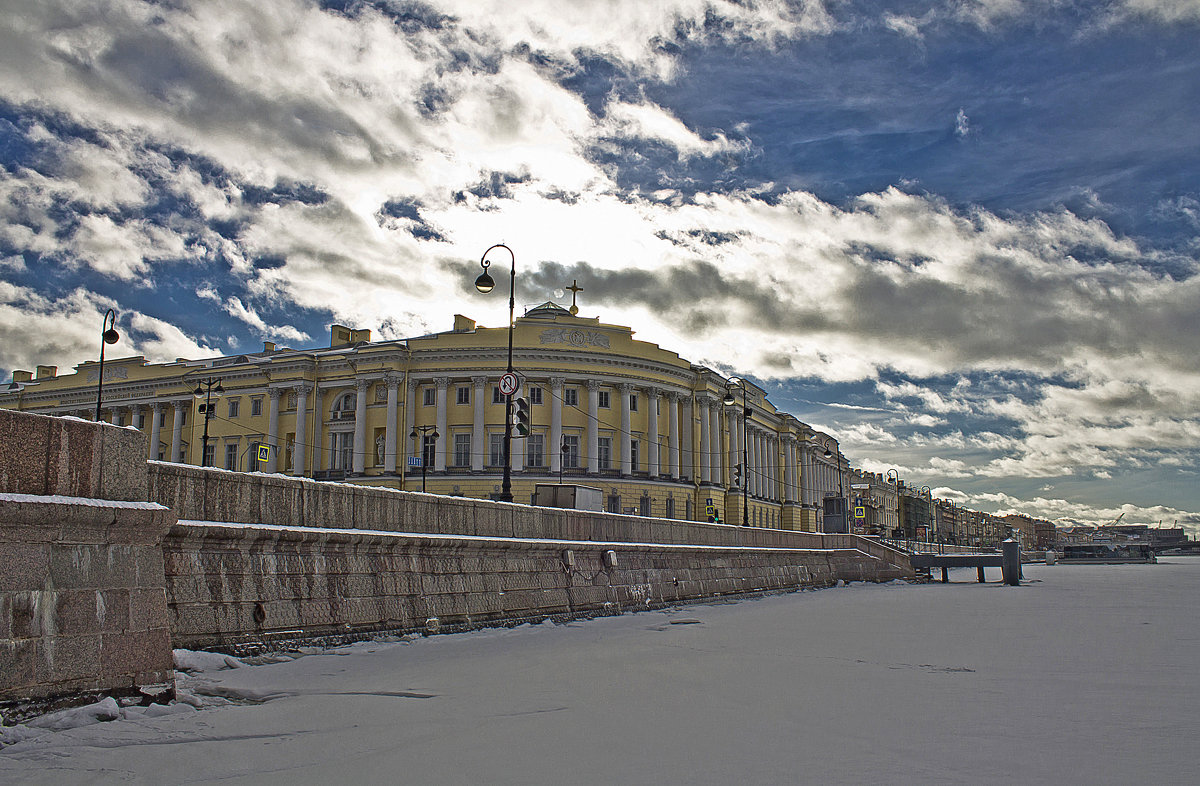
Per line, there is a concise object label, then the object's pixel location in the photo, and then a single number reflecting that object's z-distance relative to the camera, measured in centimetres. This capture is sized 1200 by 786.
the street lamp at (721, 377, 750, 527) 5997
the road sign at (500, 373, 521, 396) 2350
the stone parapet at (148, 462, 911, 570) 926
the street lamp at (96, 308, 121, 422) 3198
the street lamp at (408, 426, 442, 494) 5554
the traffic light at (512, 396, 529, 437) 2316
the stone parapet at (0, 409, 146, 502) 686
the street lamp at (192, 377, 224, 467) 6044
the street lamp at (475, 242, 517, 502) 2489
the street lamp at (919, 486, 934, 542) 15373
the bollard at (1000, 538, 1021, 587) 5012
